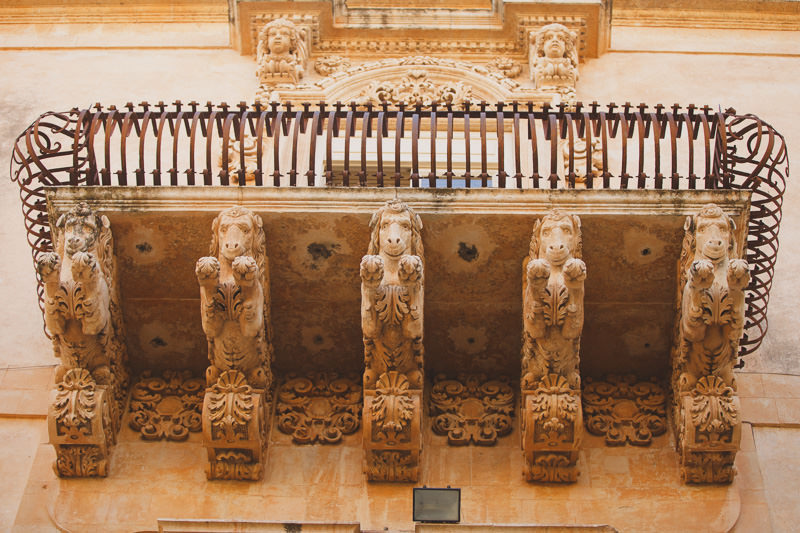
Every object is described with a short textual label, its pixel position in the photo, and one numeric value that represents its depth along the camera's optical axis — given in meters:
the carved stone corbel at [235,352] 8.44
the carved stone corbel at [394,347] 8.34
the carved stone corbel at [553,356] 8.36
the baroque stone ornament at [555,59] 11.86
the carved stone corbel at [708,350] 8.30
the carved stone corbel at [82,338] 8.44
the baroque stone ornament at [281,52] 11.96
